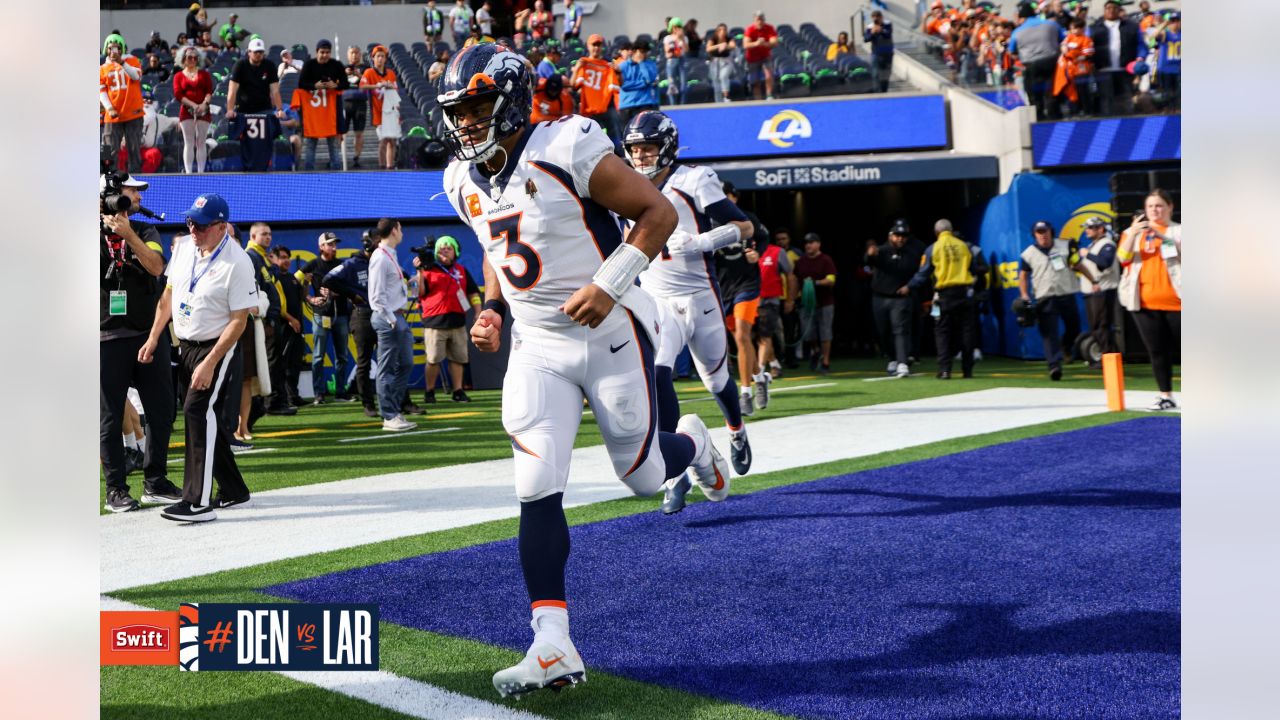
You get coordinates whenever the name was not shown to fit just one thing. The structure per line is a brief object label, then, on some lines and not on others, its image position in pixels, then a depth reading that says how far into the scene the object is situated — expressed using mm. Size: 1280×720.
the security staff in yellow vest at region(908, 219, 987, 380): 15164
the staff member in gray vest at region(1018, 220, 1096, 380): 15242
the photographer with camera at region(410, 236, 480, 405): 13812
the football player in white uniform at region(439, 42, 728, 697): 3816
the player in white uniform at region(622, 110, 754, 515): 7324
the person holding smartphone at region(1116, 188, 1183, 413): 9992
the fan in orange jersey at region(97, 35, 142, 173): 14219
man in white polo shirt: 6812
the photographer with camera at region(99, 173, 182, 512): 7133
